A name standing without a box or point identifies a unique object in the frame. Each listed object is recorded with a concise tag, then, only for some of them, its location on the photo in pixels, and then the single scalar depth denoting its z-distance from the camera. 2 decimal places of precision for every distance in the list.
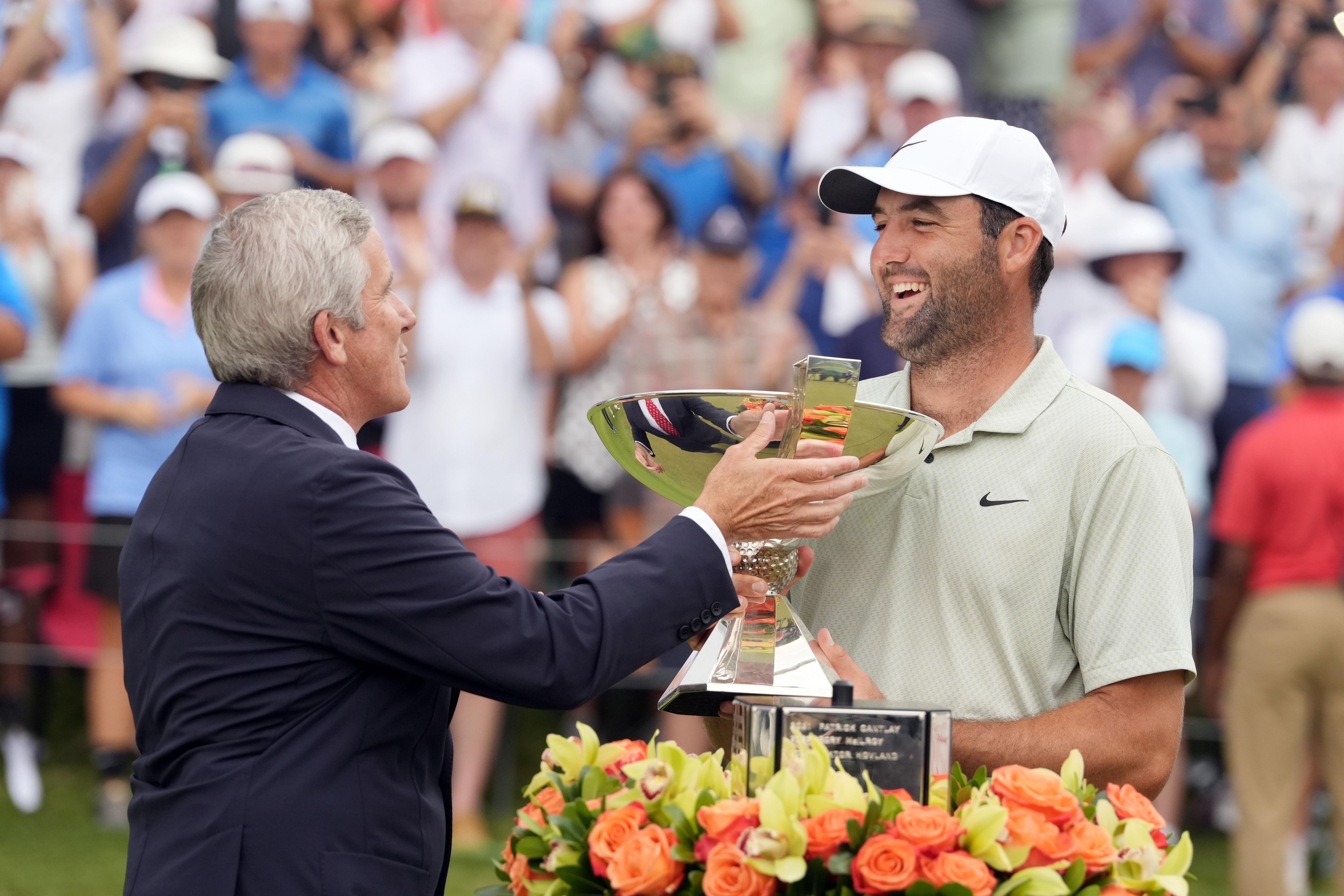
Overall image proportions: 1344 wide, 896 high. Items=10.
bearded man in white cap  4.62
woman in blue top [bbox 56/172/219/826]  11.78
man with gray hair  4.34
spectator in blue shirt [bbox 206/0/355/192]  13.64
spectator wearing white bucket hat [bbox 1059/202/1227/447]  12.65
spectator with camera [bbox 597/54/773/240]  14.19
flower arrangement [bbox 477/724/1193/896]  3.77
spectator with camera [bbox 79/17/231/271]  13.21
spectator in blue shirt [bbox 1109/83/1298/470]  13.77
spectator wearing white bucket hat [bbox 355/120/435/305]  13.02
